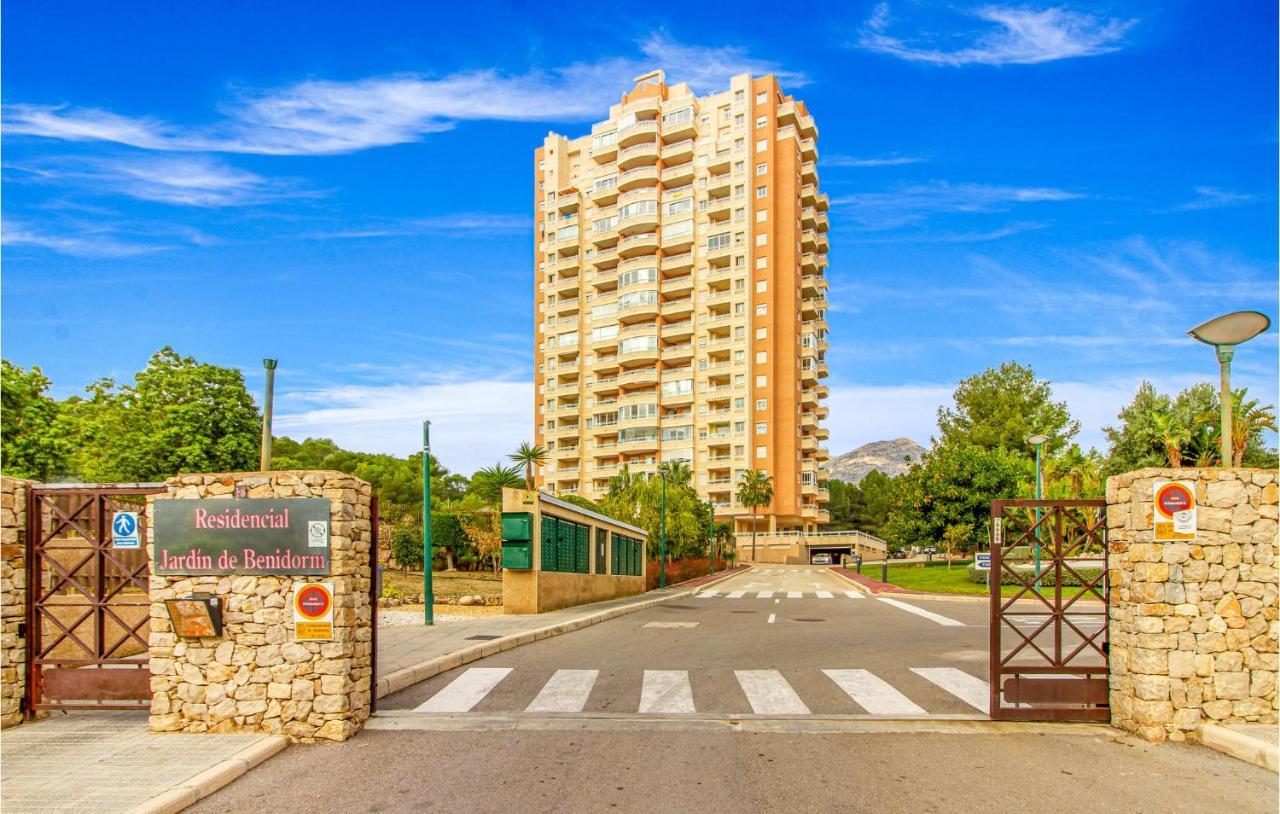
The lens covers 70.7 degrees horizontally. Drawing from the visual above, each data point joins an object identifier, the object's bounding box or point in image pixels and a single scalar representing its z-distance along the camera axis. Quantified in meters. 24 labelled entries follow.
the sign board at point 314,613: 8.35
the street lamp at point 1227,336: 8.66
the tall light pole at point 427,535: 18.30
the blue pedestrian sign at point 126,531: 8.85
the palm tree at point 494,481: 77.44
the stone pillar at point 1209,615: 8.40
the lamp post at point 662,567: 41.31
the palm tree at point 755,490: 89.25
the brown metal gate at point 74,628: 8.44
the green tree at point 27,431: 37.53
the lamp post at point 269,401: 10.51
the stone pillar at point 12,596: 8.33
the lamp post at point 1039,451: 31.66
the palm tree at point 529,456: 93.00
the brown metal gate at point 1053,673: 9.00
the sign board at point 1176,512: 8.55
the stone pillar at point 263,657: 8.29
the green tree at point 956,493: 53.16
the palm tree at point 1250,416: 36.97
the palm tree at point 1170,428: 42.34
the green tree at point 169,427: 38.88
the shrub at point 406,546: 43.78
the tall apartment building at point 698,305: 96.12
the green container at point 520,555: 21.38
